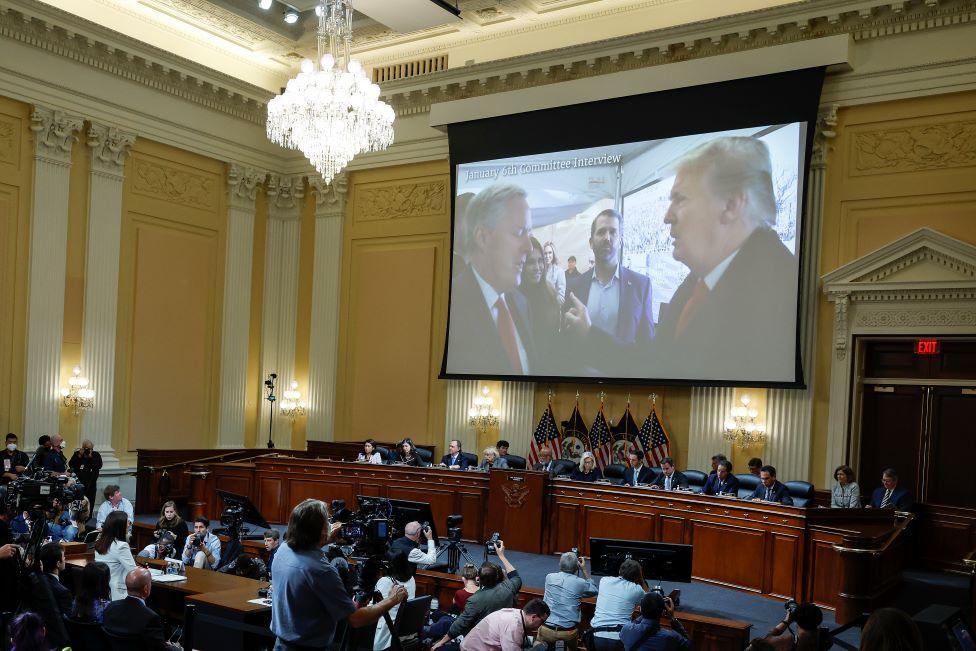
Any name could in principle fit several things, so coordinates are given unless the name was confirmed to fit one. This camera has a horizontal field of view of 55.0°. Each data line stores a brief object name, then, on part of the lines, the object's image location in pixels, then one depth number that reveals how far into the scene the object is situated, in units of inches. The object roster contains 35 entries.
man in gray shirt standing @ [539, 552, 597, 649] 278.1
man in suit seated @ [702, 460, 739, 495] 436.1
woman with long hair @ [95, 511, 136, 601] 269.6
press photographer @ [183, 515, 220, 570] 346.0
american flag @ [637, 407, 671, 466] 539.5
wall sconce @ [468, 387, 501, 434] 610.9
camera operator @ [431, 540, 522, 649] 246.7
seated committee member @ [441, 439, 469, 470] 538.3
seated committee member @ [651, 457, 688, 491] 450.6
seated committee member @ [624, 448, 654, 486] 466.0
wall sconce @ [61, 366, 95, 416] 569.0
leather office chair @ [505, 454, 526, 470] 524.4
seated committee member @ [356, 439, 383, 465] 551.2
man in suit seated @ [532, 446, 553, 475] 507.2
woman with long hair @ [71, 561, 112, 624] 207.5
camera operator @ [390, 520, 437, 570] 319.6
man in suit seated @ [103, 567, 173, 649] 198.5
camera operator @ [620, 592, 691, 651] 226.7
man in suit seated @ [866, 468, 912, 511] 416.0
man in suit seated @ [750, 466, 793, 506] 410.3
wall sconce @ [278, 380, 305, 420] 691.4
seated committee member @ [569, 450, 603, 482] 473.4
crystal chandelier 414.6
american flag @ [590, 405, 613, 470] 557.0
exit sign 473.4
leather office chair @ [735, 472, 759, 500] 441.7
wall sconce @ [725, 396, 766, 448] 511.5
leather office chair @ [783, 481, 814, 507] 437.7
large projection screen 503.8
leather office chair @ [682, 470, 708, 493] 475.2
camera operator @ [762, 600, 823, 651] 218.2
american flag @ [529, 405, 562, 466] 579.2
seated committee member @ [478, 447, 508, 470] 512.2
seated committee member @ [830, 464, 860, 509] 434.3
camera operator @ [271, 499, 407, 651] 150.4
